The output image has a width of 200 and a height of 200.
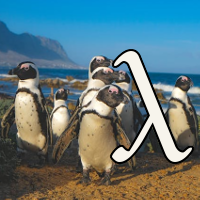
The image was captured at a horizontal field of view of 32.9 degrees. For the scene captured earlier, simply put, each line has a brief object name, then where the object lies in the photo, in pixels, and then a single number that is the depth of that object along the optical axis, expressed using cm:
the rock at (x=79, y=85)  2884
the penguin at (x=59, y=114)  688
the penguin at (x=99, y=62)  579
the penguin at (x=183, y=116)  600
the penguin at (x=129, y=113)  562
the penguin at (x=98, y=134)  402
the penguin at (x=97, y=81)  508
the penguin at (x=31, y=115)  486
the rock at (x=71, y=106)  1332
